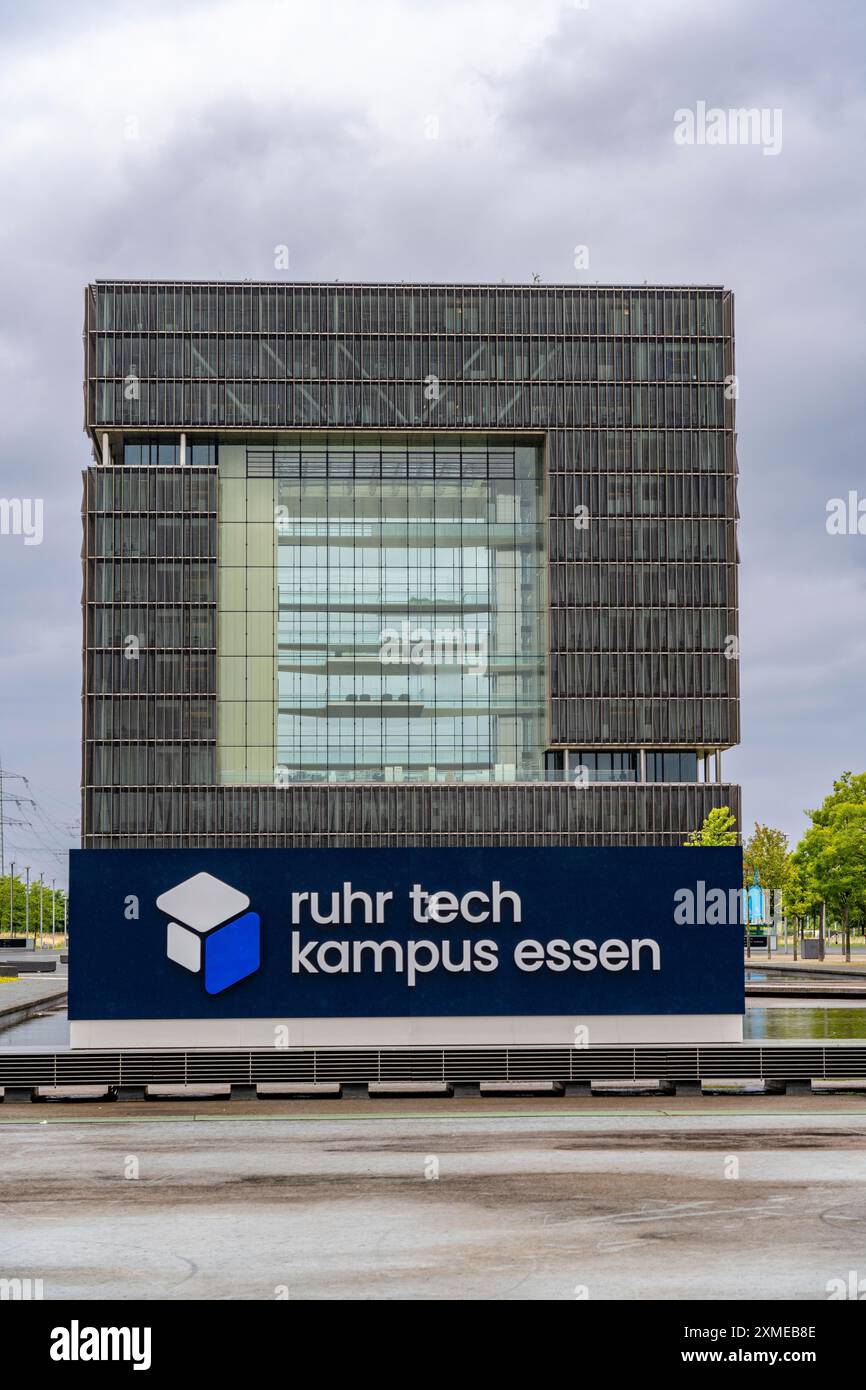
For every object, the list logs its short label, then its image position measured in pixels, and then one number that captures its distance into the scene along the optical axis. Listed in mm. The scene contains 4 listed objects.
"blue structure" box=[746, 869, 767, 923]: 93062
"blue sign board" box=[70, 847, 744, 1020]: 27109
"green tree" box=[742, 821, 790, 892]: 117000
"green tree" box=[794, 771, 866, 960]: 97625
